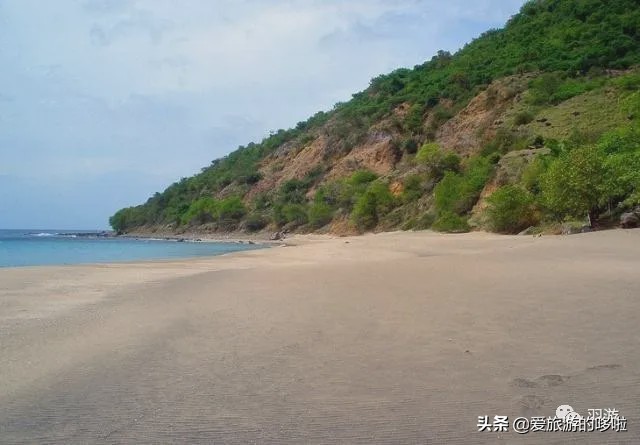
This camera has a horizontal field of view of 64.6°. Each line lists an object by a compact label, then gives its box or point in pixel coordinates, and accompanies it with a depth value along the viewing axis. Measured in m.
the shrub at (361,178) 77.10
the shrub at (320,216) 77.31
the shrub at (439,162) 60.47
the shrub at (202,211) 109.43
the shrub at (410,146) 79.31
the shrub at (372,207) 62.00
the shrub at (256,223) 92.12
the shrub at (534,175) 37.44
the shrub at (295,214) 82.44
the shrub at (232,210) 101.25
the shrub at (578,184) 27.98
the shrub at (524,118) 60.57
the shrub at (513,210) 34.81
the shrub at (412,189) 60.69
